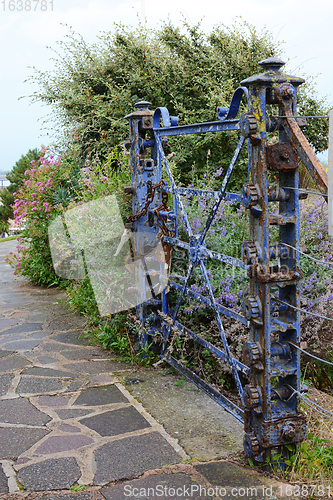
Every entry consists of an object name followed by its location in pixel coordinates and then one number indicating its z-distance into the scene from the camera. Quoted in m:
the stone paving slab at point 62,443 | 2.51
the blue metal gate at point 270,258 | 2.11
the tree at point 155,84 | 7.78
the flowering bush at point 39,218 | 6.83
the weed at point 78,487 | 2.16
